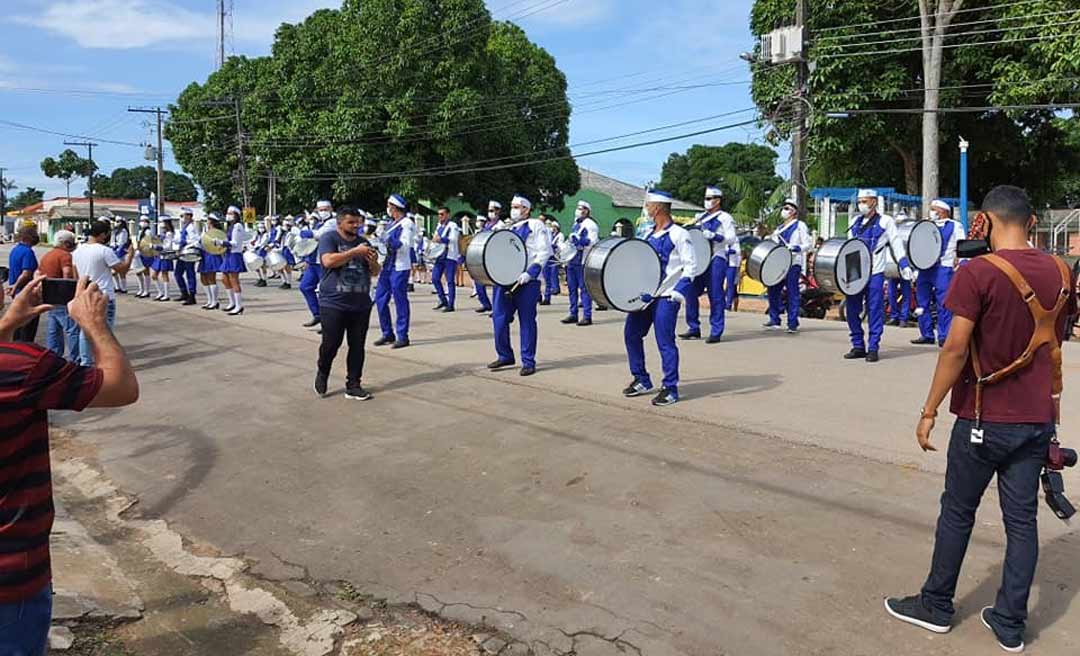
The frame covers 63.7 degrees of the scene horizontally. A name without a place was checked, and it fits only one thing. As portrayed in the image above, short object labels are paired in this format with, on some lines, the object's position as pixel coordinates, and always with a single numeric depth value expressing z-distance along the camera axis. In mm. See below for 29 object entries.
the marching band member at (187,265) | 16984
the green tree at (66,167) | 88875
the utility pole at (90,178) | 71750
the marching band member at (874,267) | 10492
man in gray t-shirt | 8664
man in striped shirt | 2430
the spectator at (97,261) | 9562
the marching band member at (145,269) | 20047
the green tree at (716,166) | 86725
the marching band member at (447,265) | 16812
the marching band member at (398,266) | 11500
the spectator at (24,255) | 10859
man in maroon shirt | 3686
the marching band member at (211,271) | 16500
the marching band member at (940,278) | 11406
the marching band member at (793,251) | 13492
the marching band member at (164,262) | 18359
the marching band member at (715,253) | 12523
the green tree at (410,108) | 35125
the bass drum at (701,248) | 11977
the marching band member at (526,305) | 9695
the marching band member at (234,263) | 16281
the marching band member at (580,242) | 15195
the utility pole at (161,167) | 55828
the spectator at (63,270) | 9727
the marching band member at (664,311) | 8047
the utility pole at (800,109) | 19719
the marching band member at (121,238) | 19828
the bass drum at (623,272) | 7895
